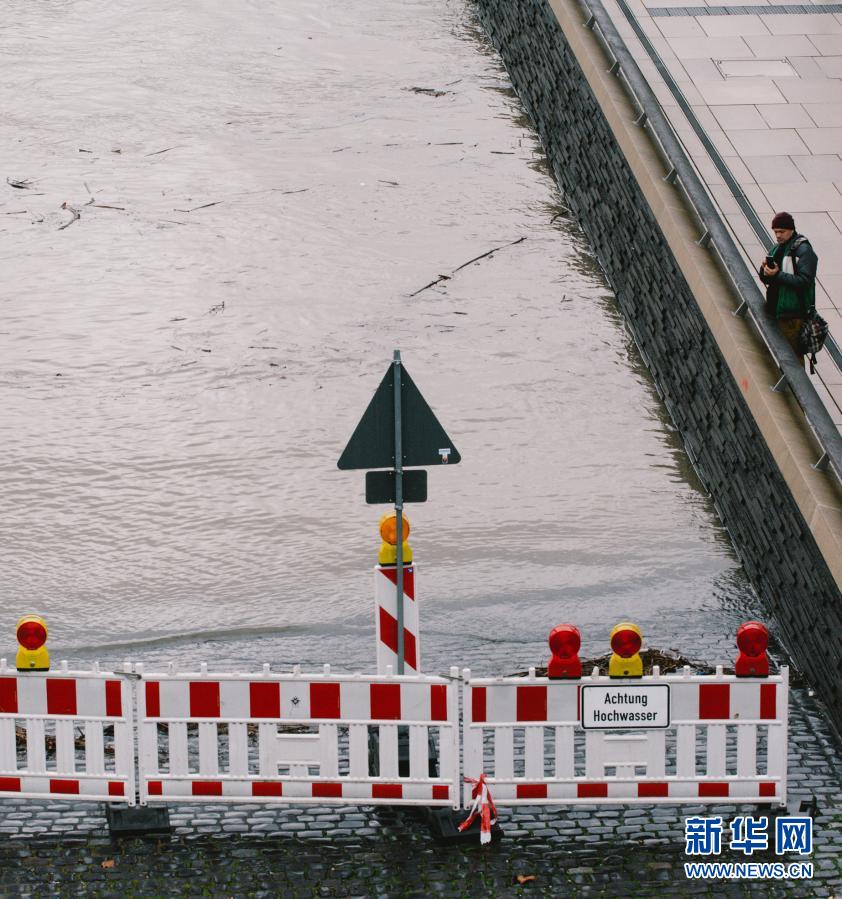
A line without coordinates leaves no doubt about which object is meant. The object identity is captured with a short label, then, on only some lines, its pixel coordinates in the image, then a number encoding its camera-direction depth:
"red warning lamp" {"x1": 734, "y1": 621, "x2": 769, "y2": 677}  15.34
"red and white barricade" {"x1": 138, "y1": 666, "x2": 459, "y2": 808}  15.55
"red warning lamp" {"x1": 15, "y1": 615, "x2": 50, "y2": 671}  15.44
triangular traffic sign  15.80
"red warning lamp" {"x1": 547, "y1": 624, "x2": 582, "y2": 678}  15.51
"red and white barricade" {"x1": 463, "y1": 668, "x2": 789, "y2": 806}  15.49
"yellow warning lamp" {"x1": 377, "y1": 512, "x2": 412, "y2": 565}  16.22
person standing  20.87
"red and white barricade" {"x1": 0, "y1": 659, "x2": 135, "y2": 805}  15.56
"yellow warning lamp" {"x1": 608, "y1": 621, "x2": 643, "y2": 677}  15.45
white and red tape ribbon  15.39
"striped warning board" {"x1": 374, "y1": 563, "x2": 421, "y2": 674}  16.42
